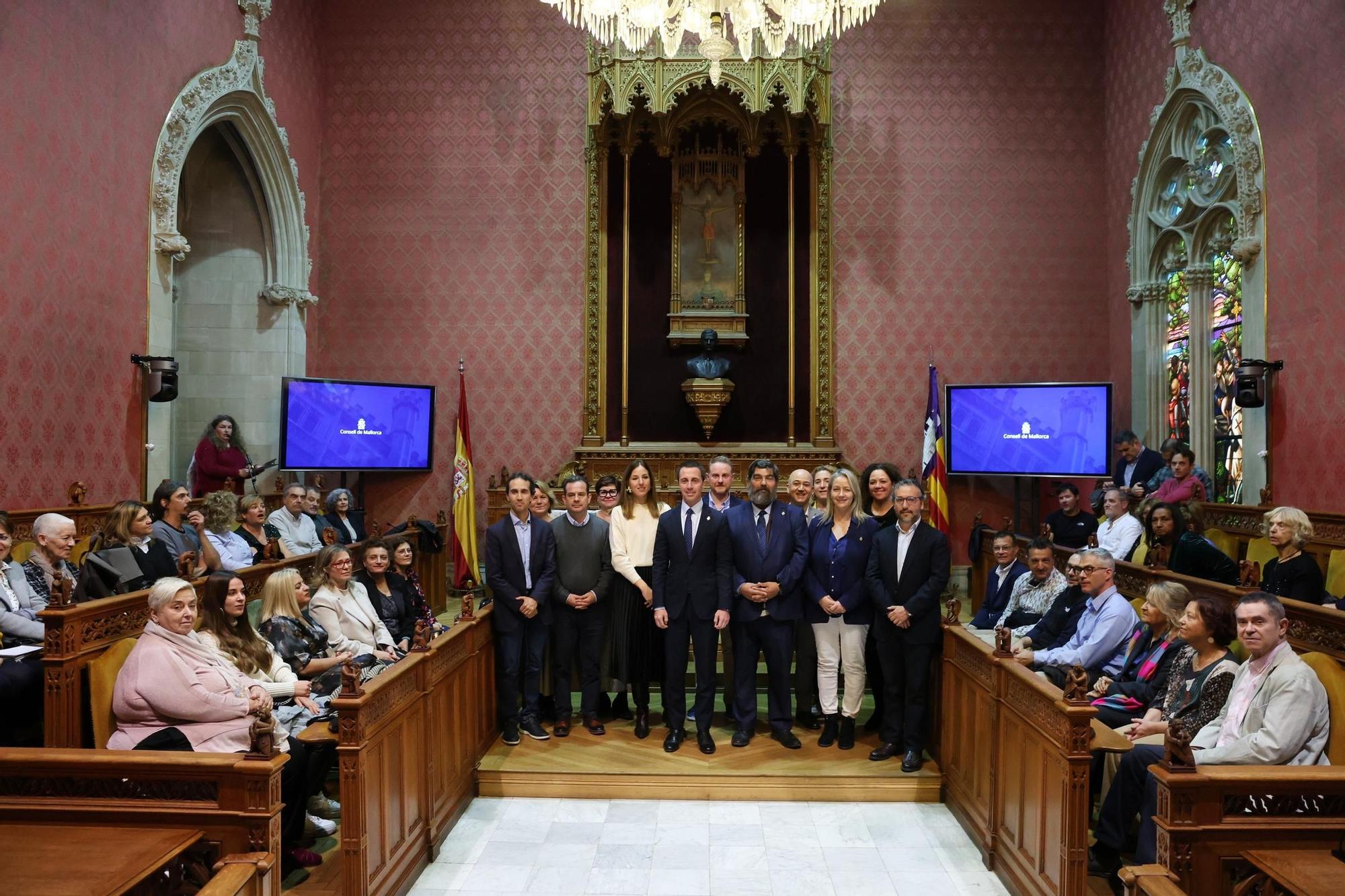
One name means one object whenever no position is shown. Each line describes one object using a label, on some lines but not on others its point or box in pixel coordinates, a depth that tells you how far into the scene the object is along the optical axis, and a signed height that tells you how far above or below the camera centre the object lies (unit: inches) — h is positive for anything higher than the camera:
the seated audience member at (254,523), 250.2 -18.8
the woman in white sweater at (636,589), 218.7 -30.7
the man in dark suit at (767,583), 206.7 -28.5
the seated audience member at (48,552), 190.9 -20.1
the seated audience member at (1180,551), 197.9 -19.6
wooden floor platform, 191.5 -62.7
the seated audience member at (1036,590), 220.8 -30.7
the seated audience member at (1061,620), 200.1 -33.7
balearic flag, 344.8 -6.6
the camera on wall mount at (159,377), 282.7 +20.1
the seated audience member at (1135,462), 316.8 -2.7
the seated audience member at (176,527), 210.5 -17.3
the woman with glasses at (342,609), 193.9 -31.5
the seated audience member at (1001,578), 236.5 -30.1
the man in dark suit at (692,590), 205.6 -28.6
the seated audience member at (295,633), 177.6 -33.3
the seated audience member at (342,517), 310.7 -21.4
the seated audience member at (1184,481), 279.9 -7.6
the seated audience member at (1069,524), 295.4 -21.0
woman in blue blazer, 205.0 -29.7
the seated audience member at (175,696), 141.6 -35.4
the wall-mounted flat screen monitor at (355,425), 340.5 +8.3
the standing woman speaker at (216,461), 318.7 -4.1
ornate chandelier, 223.9 +99.5
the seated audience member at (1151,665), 161.8 -34.8
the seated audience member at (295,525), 284.0 -21.8
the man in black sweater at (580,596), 213.2 -31.0
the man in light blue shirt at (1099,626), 180.7 -31.6
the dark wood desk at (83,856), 94.1 -41.4
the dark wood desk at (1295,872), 94.8 -41.1
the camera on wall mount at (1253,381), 275.4 +20.4
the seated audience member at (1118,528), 257.0 -19.4
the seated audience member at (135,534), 189.8 -16.6
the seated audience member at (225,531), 235.0 -19.8
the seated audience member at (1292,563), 182.2 -20.0
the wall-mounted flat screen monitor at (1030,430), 331.9 +8.3
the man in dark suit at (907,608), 197.8 -30.8
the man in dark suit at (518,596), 209.9 -30.6
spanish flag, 359.3 -25.9
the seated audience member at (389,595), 214.1 -32.0
